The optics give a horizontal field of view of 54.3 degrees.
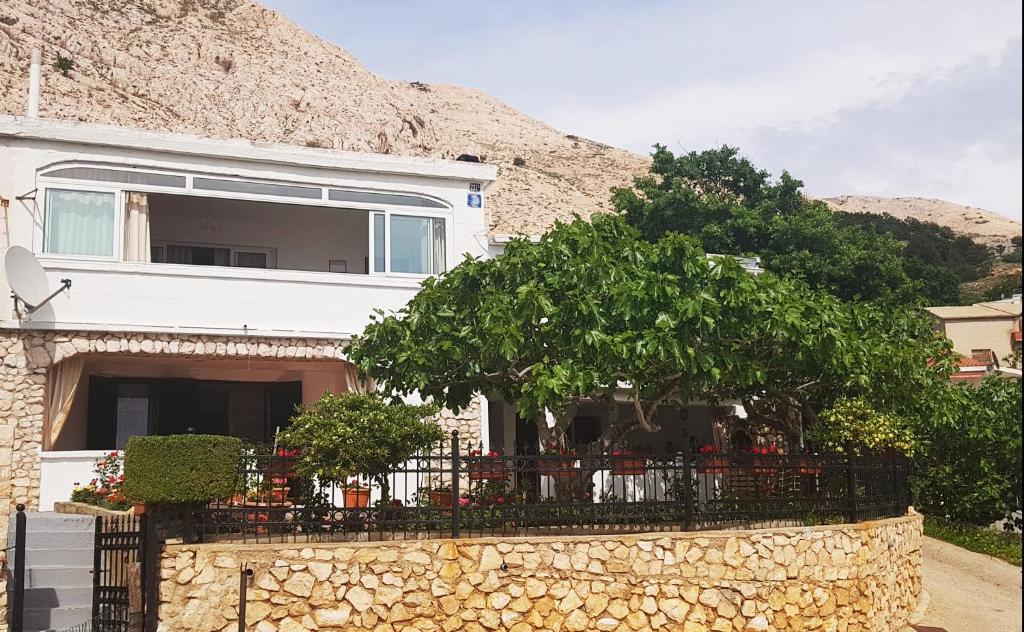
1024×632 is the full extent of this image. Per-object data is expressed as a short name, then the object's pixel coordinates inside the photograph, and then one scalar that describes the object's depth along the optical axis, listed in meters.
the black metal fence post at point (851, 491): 13.30
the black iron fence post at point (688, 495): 12.00
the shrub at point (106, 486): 15.45
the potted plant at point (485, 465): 11.47
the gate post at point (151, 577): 10.48
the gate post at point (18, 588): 10.99
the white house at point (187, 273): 16.48
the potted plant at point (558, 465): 11.76
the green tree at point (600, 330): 11.95
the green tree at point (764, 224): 36.56
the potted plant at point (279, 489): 11.53
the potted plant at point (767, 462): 12.71
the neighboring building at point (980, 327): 44.09
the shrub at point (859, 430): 15.06
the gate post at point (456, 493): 11.34
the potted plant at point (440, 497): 11.95
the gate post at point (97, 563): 11.28
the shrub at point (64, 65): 65.12
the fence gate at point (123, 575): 10.68
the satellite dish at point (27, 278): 15.32
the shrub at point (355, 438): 11.34
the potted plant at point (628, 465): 12.10
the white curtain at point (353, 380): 18.22
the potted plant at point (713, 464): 12.49
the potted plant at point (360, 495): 12.96
